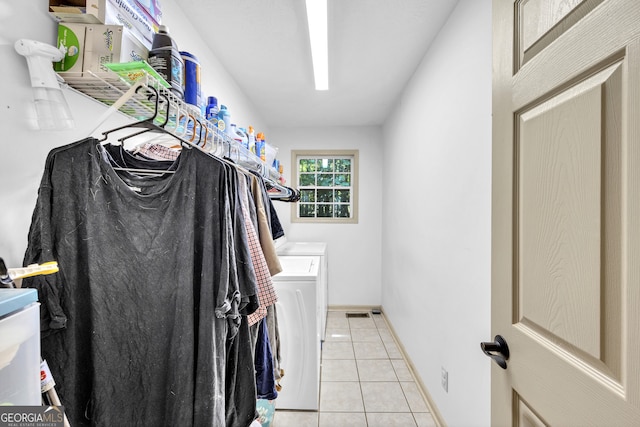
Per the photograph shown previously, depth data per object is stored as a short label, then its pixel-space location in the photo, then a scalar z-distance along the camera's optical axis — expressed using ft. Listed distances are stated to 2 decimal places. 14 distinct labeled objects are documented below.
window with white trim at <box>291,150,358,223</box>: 15.11
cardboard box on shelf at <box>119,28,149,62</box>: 3.06
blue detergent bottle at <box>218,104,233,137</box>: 5.21
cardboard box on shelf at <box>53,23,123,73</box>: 3.00
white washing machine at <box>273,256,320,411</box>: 7.23
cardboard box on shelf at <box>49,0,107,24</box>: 3.01
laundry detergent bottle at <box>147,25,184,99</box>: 3.42
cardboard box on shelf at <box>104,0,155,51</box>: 3.08
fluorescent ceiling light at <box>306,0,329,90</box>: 5.45
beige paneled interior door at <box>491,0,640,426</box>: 1.81
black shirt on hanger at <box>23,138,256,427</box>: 2.75
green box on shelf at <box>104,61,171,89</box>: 2.83
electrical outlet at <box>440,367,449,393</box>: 6.27
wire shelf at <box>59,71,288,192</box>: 2.95
